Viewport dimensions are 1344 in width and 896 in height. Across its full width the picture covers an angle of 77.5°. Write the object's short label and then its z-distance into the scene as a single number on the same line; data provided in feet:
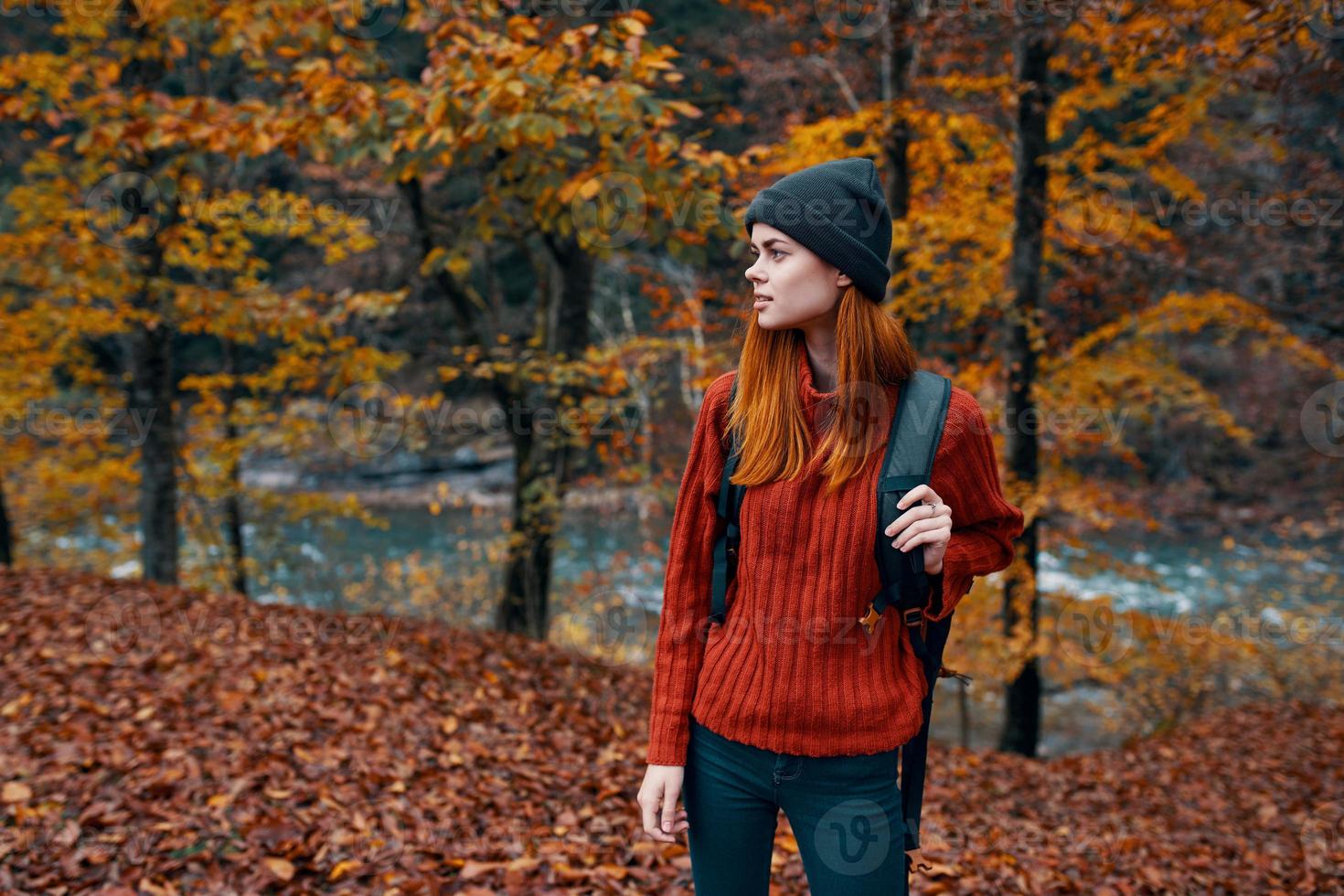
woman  5.37
